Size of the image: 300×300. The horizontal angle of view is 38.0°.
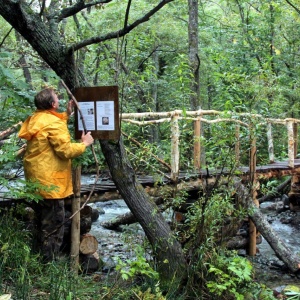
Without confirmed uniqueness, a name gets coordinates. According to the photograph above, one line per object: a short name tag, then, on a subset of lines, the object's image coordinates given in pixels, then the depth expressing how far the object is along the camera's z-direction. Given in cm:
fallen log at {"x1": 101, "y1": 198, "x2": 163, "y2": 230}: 923
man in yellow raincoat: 447
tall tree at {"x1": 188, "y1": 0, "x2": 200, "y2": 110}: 1046
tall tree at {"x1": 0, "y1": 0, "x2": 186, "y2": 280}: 436
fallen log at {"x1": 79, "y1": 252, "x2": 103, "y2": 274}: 630
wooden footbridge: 561
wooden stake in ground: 540
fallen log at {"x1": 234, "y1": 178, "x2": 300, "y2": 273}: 741
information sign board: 453
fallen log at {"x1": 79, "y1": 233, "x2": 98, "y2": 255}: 624
